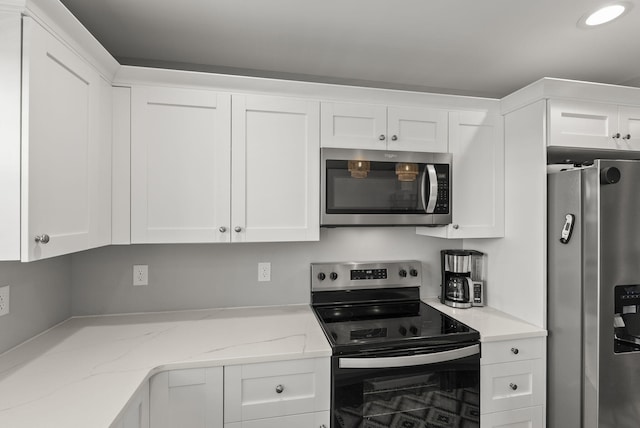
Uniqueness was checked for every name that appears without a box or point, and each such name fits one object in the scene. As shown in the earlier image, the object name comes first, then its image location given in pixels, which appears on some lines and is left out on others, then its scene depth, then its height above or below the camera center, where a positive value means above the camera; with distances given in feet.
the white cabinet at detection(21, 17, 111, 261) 3.47 +0.78
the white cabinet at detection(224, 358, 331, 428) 4.66 -2.48
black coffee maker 6.98 -1.29
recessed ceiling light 4.59 +2.89
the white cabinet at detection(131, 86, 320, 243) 5.39 +0.80
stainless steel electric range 4.95 -2.37
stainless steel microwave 5.98 +0.52
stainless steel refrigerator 5.14 -1.17
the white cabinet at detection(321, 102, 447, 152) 6.03 +1.64
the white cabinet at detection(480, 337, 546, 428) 5.58 -2.79
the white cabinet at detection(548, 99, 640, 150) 5.74 +1.63
